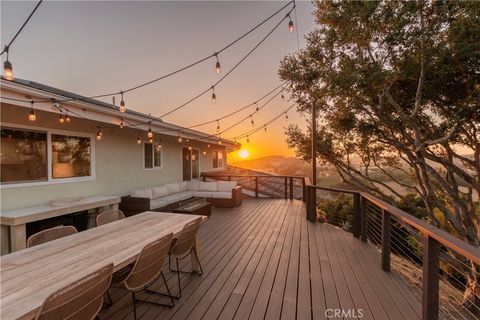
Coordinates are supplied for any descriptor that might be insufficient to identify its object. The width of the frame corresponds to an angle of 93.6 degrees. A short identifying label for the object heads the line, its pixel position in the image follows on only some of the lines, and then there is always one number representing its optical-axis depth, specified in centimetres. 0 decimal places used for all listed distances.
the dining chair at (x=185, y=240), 251
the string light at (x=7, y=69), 202
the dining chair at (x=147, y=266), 190
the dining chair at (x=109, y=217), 317
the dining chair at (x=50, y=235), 235
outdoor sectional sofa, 581
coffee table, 576
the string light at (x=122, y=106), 354
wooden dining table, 134
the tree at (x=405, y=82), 411
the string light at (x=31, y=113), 326
